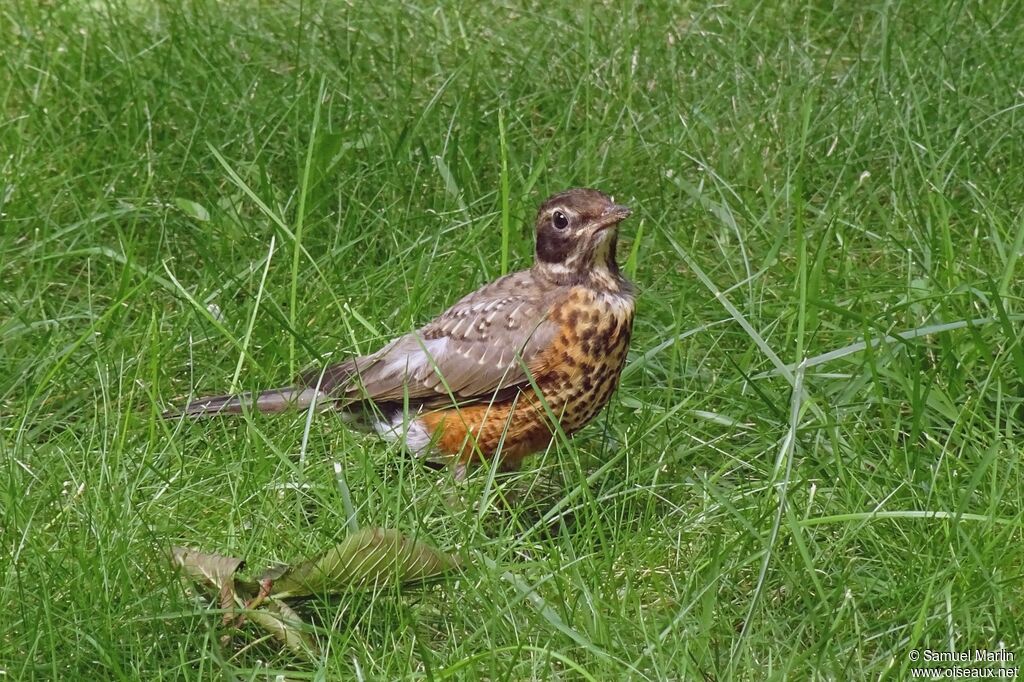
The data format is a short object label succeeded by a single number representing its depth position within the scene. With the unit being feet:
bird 31.78
